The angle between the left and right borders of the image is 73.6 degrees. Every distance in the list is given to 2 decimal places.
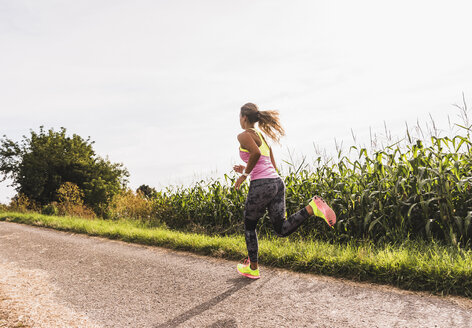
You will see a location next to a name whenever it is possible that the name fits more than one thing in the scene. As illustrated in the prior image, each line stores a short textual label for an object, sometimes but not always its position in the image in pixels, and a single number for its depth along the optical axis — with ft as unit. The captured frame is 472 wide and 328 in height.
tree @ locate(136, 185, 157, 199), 69.73
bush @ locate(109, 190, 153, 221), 37.58
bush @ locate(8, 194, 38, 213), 58.56
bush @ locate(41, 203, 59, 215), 51.98
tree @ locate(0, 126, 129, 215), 64.08
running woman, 13.04
